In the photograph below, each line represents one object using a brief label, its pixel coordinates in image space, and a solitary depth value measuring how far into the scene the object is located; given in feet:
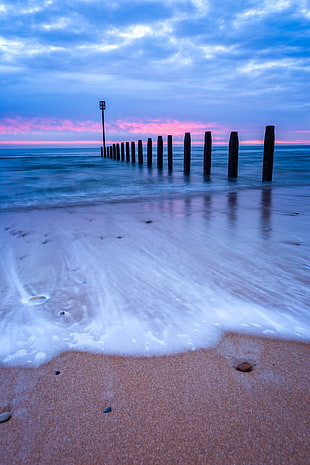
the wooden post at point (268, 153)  28.66
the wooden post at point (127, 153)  81.02
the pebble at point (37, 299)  6.76
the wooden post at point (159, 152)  54.03
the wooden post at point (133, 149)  76.90
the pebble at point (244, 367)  4.44
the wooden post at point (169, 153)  50.61
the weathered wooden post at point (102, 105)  134.12
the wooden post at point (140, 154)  66.66
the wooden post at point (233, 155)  31.53
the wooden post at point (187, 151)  41.99
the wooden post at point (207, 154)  37.73
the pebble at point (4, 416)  3.71
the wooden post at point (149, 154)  59.13
